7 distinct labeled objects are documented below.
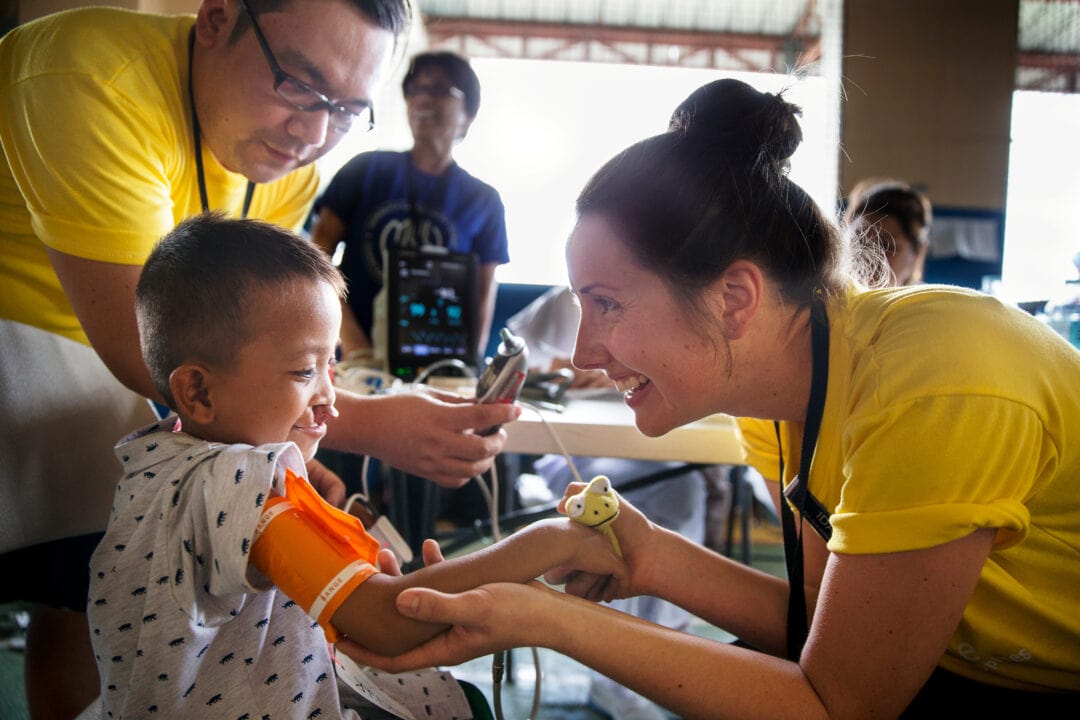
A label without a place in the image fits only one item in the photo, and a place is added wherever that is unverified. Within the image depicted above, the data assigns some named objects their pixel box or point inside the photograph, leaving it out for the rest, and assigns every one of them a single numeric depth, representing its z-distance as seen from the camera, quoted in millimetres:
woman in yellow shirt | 686
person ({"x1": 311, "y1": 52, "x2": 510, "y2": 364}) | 2457
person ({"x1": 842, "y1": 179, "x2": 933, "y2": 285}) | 2330
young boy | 737
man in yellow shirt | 966
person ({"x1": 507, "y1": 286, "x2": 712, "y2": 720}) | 1945
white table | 1367
